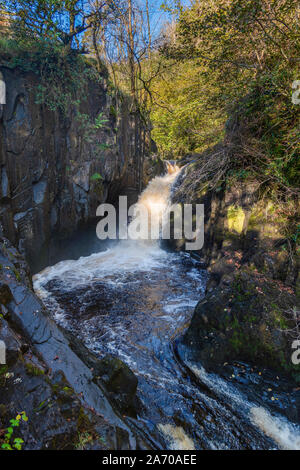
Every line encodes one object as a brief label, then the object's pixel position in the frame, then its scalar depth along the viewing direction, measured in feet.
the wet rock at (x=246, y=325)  11.30
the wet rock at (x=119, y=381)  9.34
